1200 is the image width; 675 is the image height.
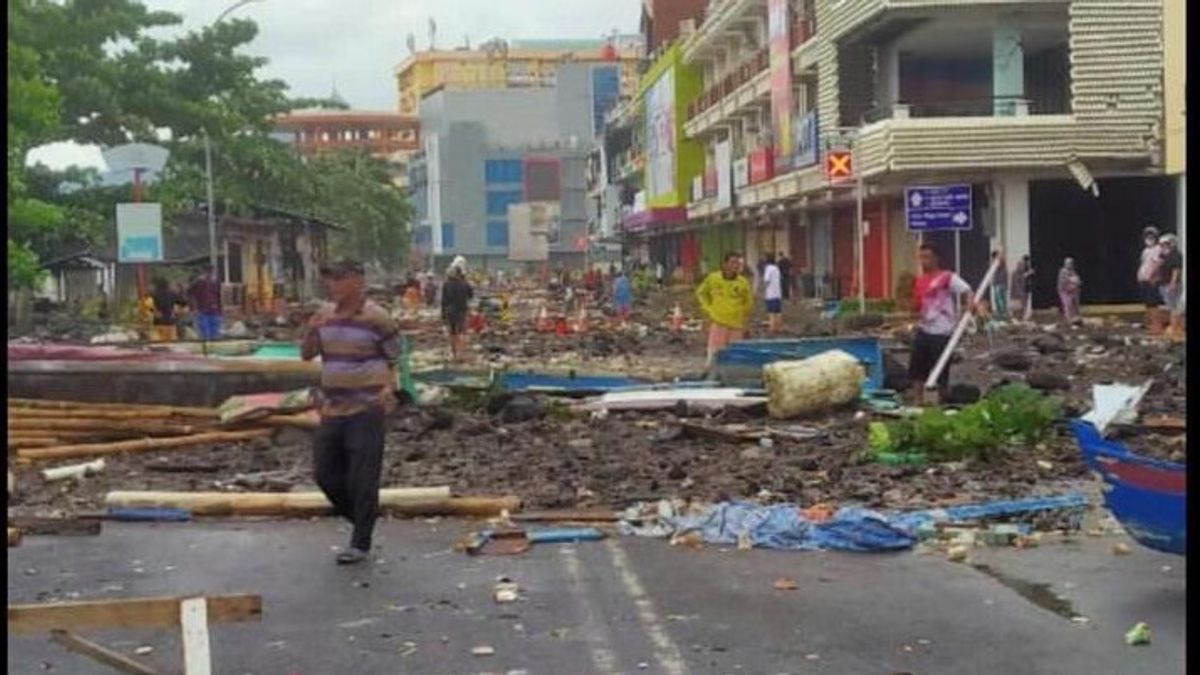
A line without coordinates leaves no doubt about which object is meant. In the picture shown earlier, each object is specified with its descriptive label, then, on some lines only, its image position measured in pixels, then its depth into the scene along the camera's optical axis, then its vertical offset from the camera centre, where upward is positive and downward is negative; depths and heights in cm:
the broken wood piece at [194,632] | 638 -124
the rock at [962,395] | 1761 -145
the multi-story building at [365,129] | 18612 +1279
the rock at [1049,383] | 1978 -154
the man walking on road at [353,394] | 1055 -77
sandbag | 1720 -127
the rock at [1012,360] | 2317 -152
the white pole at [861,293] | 3794 -101
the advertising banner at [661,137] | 8119 +493
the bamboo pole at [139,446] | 1565 -153
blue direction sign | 2988 +50
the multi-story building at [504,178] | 13012 +526
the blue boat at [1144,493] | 852 -118
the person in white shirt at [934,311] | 1770 -66
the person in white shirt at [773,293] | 3562 -92
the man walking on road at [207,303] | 3512 -78
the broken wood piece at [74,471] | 1461 -160
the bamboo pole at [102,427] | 1630 -140
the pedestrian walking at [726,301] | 2230 -64
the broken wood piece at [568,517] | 1190 -167
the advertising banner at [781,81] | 5519 +486
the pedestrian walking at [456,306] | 2962 -80
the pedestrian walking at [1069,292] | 3709 -108
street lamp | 3588 +74
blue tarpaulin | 1068 -165
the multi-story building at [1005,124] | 4094 +256
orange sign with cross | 3794 +160
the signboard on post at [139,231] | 2830 +49
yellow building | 18062 +1833
